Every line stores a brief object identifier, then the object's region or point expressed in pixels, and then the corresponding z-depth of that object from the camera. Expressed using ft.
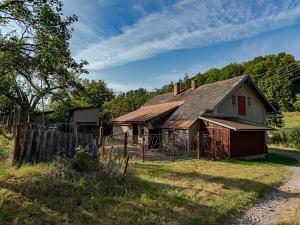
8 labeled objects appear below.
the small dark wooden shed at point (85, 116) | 75.16
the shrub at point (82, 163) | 21.08
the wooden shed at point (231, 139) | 48.31
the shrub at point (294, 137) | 71.95
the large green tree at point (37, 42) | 28.46
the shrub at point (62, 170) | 18.92
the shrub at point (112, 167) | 20.54
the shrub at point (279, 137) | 77.74
